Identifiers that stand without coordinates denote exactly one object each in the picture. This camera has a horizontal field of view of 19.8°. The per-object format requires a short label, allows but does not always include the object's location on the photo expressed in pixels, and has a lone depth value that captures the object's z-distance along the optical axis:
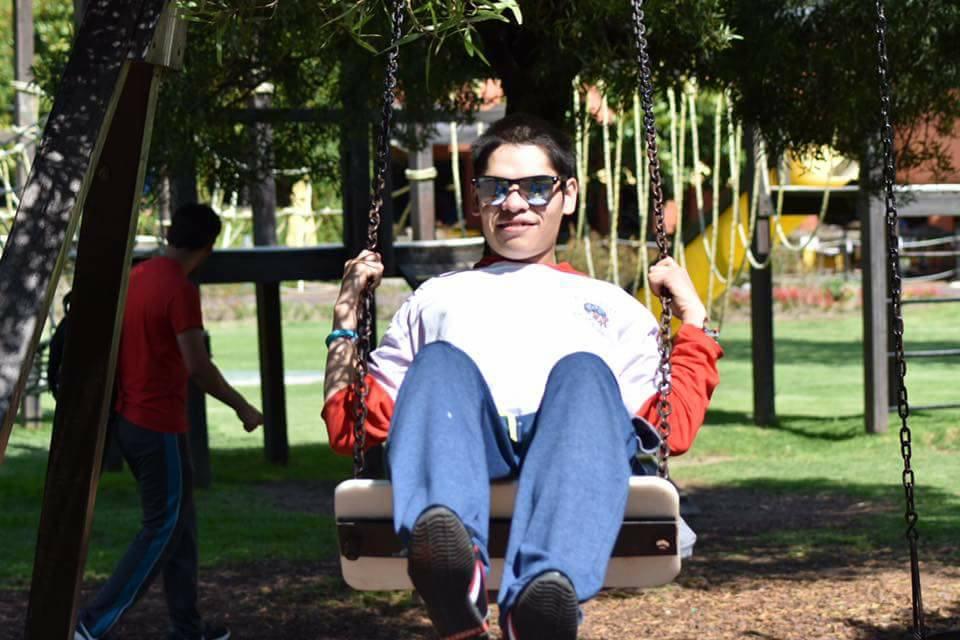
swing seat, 5.64
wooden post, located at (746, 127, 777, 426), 21.26
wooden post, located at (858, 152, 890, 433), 19.95
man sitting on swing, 5.22
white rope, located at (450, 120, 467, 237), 17.19
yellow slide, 21.81
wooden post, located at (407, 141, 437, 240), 19.16
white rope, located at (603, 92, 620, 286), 15.98
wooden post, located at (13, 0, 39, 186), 22.68
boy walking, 9.07
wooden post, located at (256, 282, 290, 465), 19.08
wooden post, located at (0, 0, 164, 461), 5.70
